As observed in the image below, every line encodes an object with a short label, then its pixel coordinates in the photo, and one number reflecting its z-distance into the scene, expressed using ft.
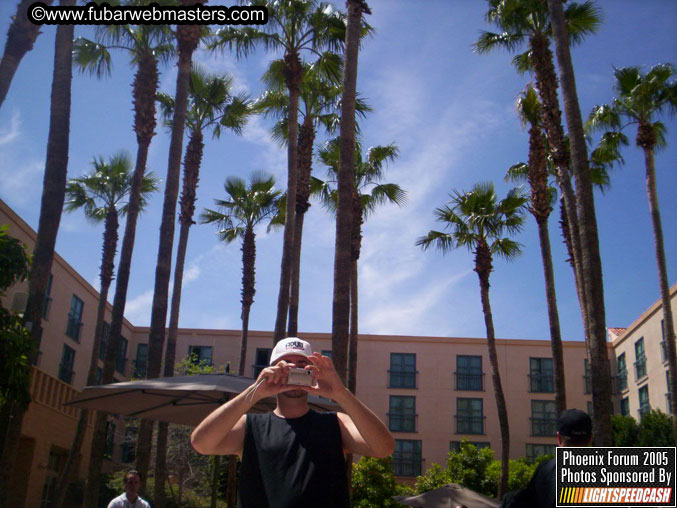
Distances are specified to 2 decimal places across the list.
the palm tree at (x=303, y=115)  66.28
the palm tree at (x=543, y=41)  58.18
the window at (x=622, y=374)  119.08
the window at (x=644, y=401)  107.14
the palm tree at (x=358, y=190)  78.79
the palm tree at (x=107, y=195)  89.97
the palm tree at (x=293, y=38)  63.16
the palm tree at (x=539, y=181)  70.64
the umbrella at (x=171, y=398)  28.35
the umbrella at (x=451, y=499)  53.98
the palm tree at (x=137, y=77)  57.67
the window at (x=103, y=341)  116.55
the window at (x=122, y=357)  127.95
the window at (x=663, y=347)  98.44
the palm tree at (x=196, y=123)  75.51
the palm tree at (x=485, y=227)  84.38
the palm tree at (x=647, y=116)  77.77
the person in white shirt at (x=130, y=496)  30.27
